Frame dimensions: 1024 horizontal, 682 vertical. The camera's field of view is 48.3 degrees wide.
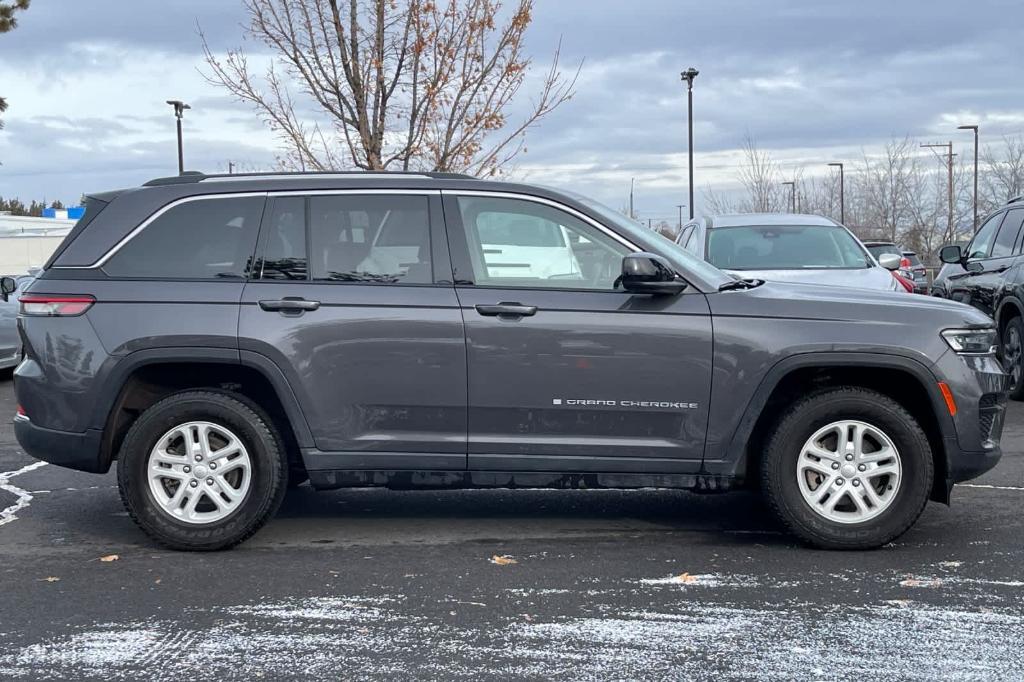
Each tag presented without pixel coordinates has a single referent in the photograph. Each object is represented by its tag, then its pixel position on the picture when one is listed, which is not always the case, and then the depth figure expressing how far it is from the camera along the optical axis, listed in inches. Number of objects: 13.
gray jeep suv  218.8
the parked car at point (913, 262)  910.5
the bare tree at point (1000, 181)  1924.2
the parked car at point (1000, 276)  417.7
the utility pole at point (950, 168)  2004.2
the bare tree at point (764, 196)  1999.0
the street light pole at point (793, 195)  2221.1
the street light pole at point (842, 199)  2309.7
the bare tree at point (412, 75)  618.5
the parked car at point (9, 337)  560.1
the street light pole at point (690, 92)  1228.5
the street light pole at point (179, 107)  1408.7
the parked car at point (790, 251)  396.8
